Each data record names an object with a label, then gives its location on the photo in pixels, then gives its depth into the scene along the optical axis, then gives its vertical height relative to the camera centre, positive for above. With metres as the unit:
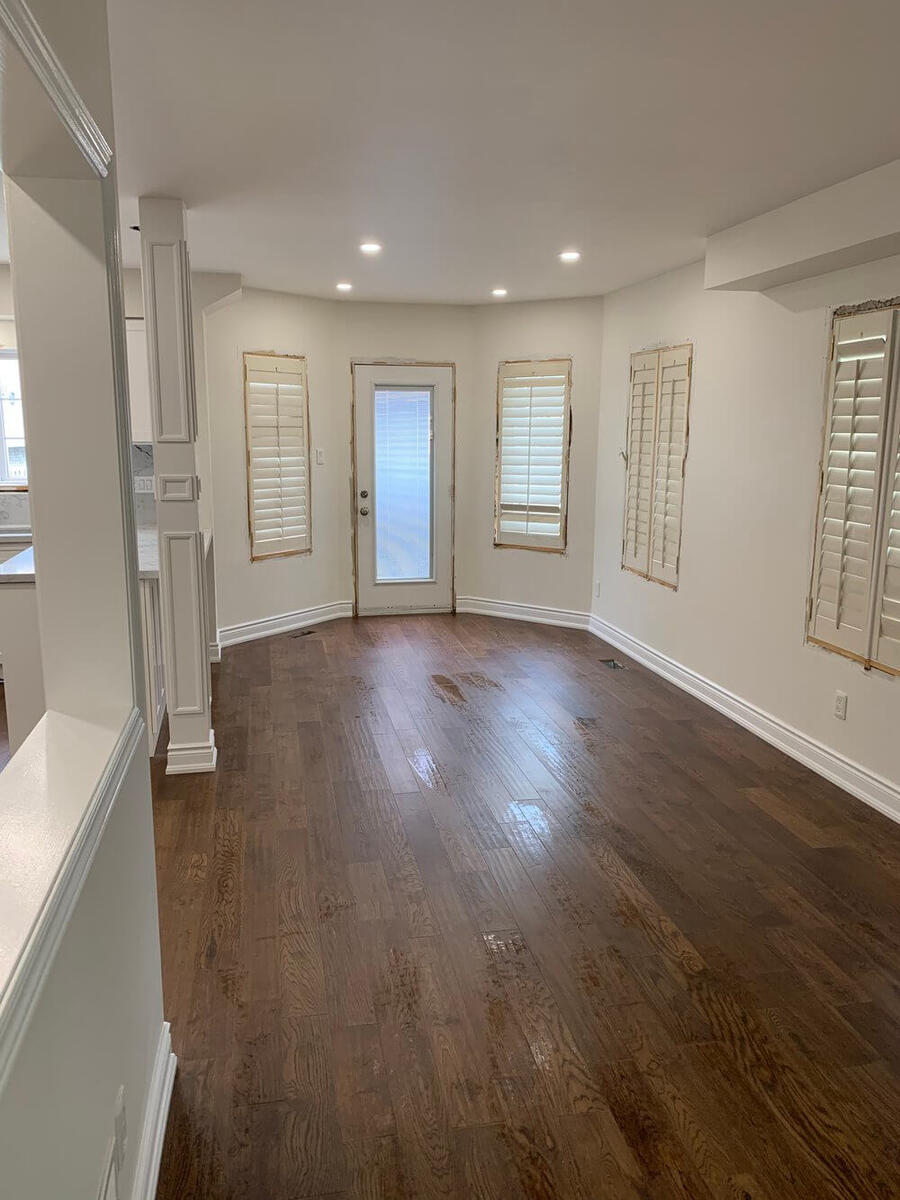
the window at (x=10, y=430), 5.46 +0.08
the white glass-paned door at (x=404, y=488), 6.93 -0.33
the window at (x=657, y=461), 5.30 -0.07
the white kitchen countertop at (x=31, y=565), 3.44 -0.53
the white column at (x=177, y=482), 3.55 -0.16
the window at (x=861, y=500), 3.50 -0.20
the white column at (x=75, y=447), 1.61 -0.01
